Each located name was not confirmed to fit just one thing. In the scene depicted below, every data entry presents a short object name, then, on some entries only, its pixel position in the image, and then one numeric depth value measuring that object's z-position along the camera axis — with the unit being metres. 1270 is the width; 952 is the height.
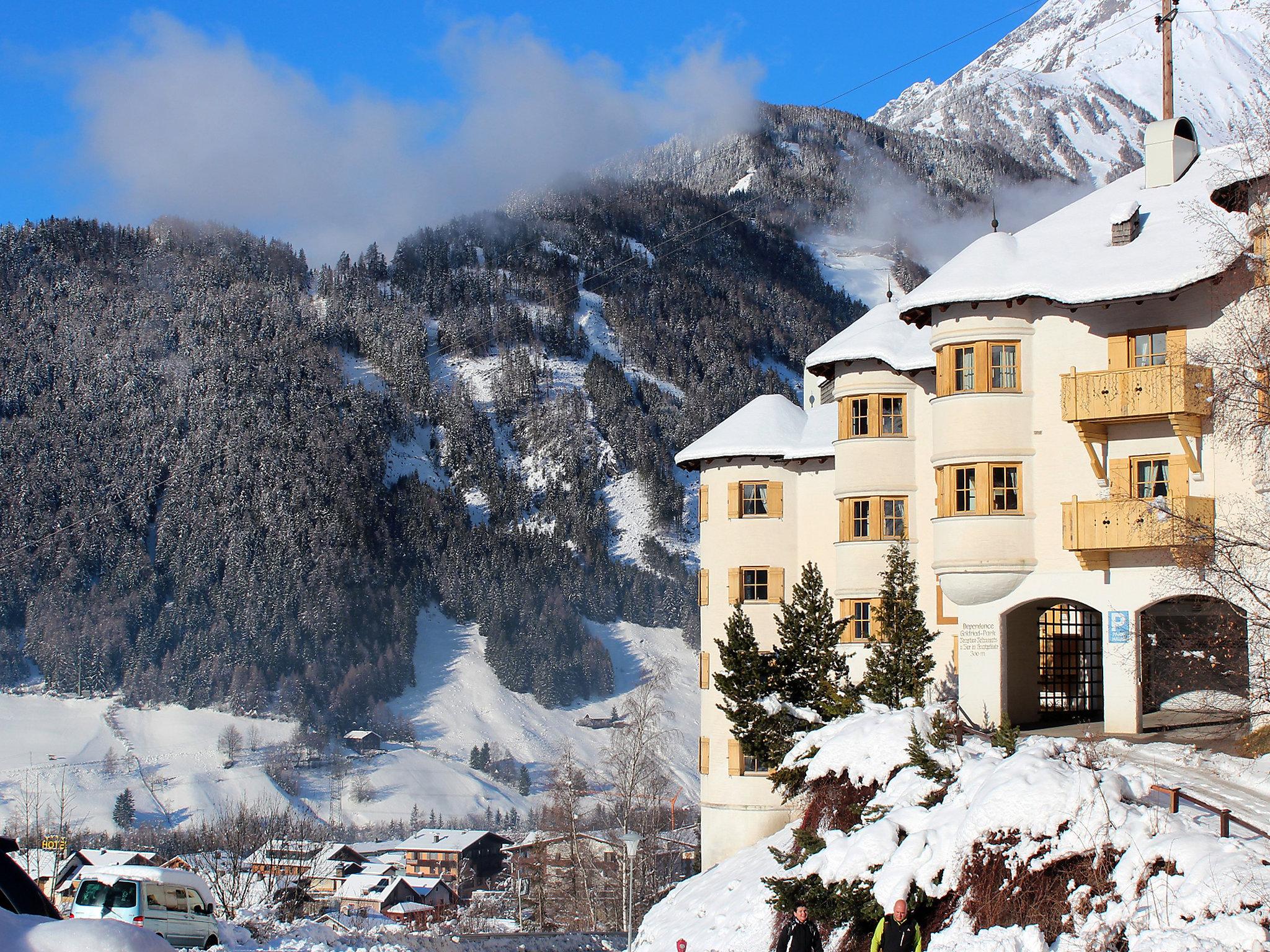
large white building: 31.72
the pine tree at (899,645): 31.09
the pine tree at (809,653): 34.28
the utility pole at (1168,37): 35.34
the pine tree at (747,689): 32.69
